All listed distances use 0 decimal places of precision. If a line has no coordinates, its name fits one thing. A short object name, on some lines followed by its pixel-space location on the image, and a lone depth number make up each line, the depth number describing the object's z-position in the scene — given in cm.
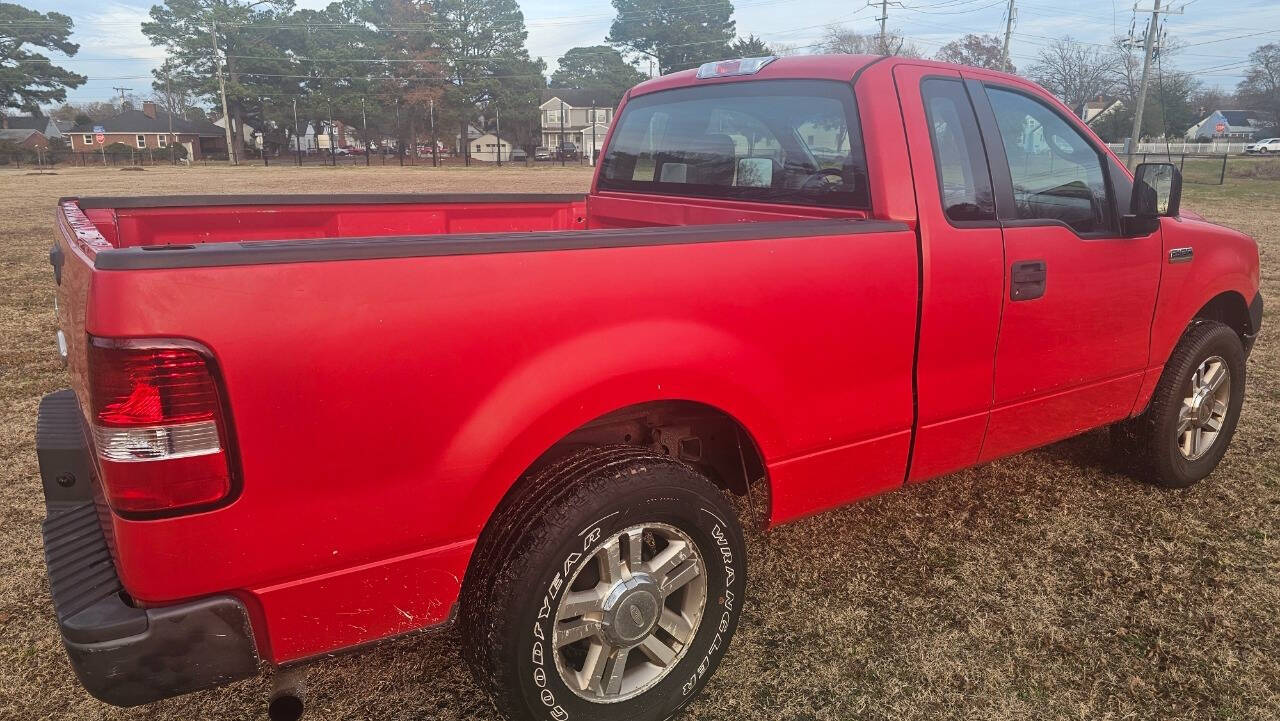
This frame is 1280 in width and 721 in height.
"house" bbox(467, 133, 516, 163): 7463
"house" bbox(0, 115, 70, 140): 7625
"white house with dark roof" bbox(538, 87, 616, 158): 8188
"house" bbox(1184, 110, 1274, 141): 8564
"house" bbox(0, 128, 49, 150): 6668
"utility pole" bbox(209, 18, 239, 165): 5584
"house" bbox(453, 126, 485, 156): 7159
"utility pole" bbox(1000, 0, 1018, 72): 5062
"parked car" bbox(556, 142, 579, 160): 6069
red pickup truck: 165
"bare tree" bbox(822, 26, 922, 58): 6769
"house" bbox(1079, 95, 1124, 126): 6116
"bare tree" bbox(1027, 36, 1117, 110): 7588
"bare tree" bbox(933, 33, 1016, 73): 8047
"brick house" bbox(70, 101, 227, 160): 7369
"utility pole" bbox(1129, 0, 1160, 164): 3427
